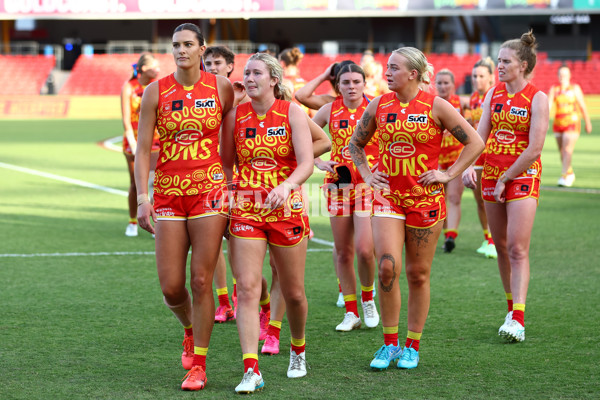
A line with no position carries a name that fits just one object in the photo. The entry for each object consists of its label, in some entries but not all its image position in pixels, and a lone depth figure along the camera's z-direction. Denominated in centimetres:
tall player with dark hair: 979
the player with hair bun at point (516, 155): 1194
